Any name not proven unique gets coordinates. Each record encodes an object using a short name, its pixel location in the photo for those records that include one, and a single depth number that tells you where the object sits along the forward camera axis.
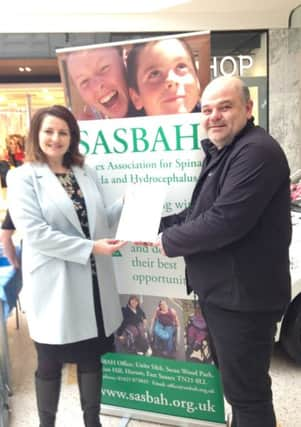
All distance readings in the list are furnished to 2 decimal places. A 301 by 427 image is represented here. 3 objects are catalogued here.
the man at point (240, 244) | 1.26
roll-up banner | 1.76
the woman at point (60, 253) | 1.56
